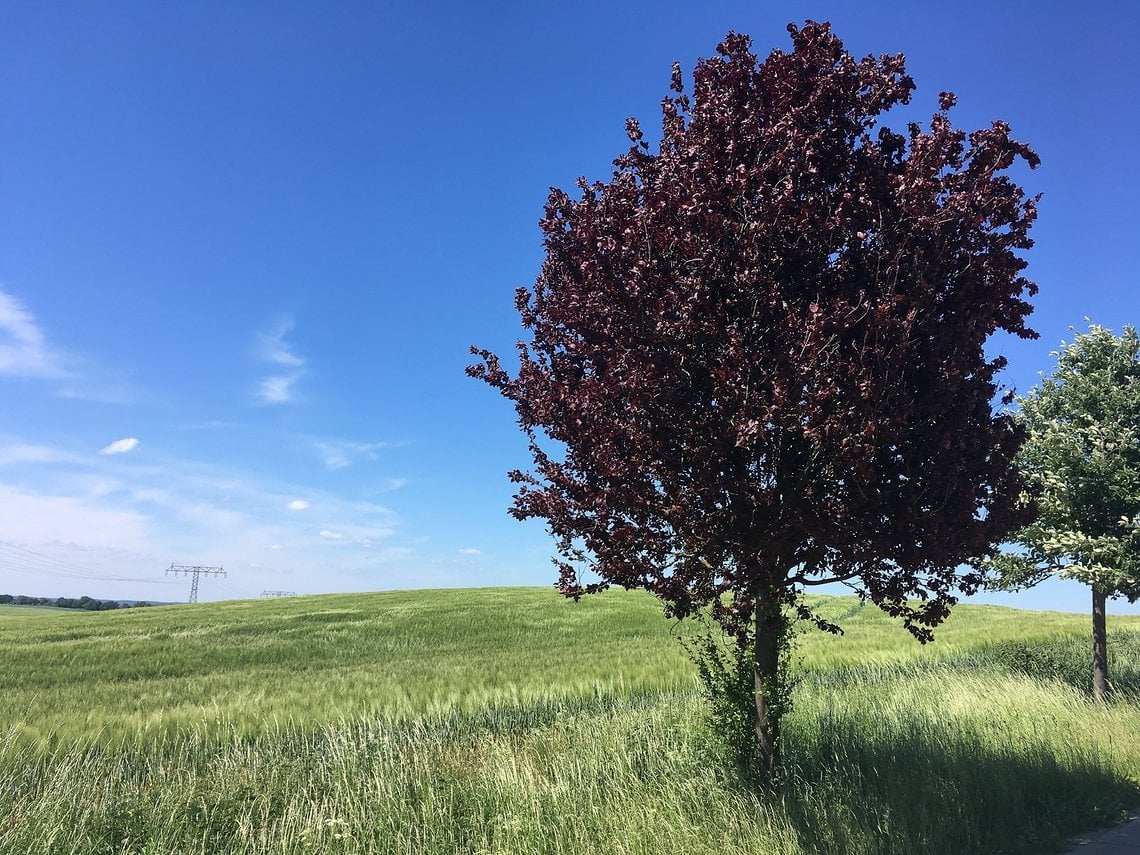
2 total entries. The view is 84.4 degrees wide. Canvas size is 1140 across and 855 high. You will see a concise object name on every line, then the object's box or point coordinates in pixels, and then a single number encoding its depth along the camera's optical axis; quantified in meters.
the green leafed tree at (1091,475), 13.40
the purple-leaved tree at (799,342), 5.48
